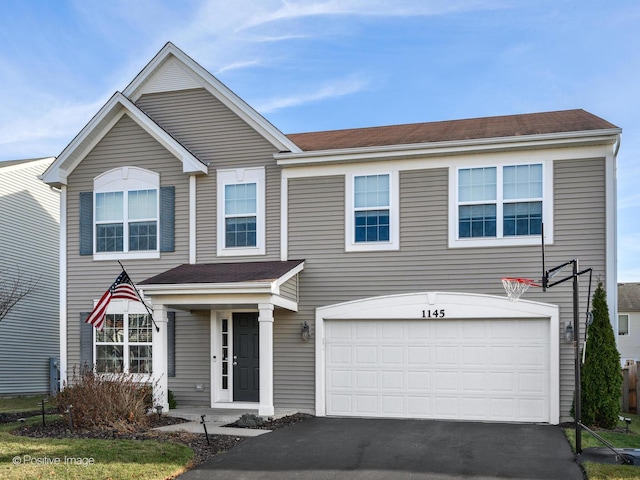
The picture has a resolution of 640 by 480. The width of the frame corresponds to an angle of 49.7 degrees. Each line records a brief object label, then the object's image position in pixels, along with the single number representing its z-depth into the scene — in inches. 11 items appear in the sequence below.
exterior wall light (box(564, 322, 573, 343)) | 509.0
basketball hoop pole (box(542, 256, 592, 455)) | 385.4
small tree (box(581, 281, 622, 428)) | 482.3
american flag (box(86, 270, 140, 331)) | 530.0
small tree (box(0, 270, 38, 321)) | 782.1
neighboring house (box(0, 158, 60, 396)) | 826.8
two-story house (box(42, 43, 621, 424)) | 519.5
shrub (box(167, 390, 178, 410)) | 576.9
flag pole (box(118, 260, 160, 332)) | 547.0
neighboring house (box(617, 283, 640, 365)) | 1273.4
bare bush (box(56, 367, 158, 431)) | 472.7
